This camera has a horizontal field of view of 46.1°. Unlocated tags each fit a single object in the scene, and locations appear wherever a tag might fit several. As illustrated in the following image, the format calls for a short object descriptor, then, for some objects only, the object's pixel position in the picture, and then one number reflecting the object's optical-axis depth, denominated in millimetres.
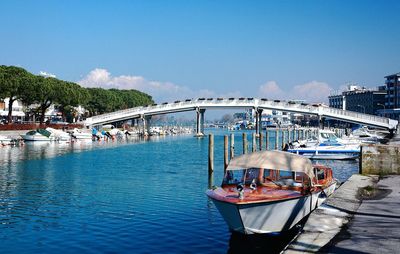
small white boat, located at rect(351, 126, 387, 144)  64756
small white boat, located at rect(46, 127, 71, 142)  76719
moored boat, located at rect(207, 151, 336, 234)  14811
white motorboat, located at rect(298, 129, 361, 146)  50550
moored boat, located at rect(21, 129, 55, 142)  72625
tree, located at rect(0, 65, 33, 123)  71125
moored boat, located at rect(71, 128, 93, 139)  82144
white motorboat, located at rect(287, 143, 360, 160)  47875
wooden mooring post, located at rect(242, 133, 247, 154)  36688
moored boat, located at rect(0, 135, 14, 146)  64438
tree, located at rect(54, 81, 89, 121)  85625
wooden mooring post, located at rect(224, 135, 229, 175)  31516
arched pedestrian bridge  78938
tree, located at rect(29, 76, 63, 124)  78000
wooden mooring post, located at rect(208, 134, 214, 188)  32094
